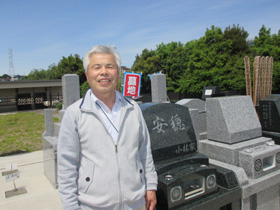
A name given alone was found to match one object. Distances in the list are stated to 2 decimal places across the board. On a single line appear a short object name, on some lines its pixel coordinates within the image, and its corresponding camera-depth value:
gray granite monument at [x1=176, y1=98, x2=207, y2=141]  4.29
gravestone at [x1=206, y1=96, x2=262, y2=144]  3.72
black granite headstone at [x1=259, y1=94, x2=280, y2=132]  4.73
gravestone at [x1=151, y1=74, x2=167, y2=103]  8.50
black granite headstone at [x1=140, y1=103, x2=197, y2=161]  2.97
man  1.51
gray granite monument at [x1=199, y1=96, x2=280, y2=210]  3.25
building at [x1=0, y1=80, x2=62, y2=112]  24.95
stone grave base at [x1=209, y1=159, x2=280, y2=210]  3.09
